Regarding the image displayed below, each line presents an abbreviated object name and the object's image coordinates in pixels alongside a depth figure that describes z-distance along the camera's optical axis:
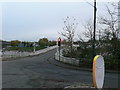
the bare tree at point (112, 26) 12.04
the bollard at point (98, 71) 3.17
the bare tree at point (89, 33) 14.37
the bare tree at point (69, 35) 15.68
